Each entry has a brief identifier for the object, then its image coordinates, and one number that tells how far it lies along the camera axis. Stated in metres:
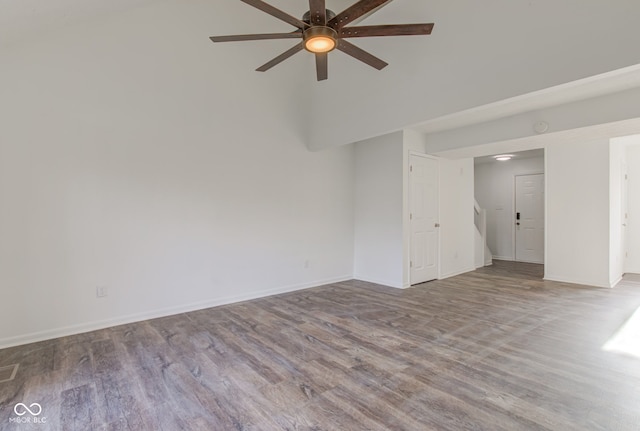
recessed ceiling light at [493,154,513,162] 6.95
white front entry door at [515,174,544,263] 7.24
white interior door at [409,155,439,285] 4.99
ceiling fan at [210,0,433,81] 2.10
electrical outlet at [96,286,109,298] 3.31
